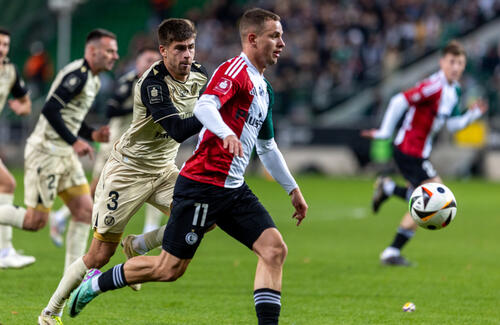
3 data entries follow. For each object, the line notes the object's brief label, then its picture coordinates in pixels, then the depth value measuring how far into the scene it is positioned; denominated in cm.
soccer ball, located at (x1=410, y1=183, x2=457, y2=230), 1573
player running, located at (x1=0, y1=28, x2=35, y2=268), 1842
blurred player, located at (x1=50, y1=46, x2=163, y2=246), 2147
